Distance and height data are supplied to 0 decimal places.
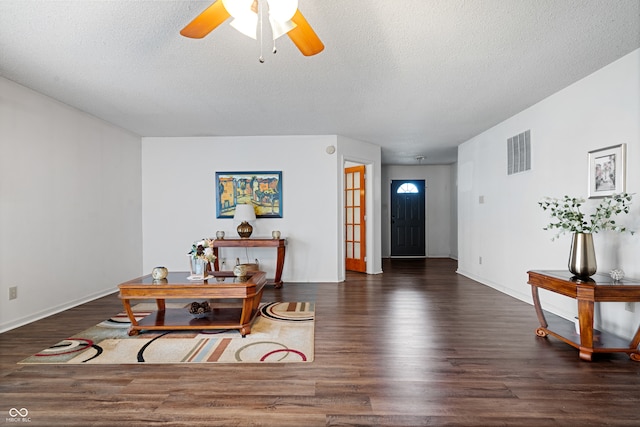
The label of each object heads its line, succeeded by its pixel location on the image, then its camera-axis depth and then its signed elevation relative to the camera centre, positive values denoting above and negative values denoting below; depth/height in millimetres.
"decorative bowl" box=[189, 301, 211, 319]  3225 -948
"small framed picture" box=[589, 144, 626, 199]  2785 +366
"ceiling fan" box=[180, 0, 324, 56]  1722 +1106
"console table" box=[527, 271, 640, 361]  2371 -651
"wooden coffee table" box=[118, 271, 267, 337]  2879 -700
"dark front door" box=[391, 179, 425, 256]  8562 -274
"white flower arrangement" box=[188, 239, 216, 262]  3168 -346
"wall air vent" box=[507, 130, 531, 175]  4082 +788
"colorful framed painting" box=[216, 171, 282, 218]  5512 +405
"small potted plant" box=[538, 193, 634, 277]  2580 -152
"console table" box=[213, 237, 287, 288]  4925 -446
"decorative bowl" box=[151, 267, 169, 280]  3051 -542
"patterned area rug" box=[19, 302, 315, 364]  2477 -1094
